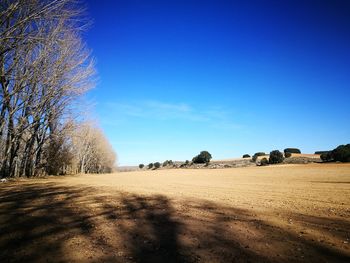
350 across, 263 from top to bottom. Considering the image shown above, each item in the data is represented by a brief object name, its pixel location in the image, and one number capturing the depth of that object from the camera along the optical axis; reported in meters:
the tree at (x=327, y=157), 38.54
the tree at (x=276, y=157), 45.19
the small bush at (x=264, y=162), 47.40
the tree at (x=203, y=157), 67.94
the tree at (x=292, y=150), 68.22
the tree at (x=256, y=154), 57.98
